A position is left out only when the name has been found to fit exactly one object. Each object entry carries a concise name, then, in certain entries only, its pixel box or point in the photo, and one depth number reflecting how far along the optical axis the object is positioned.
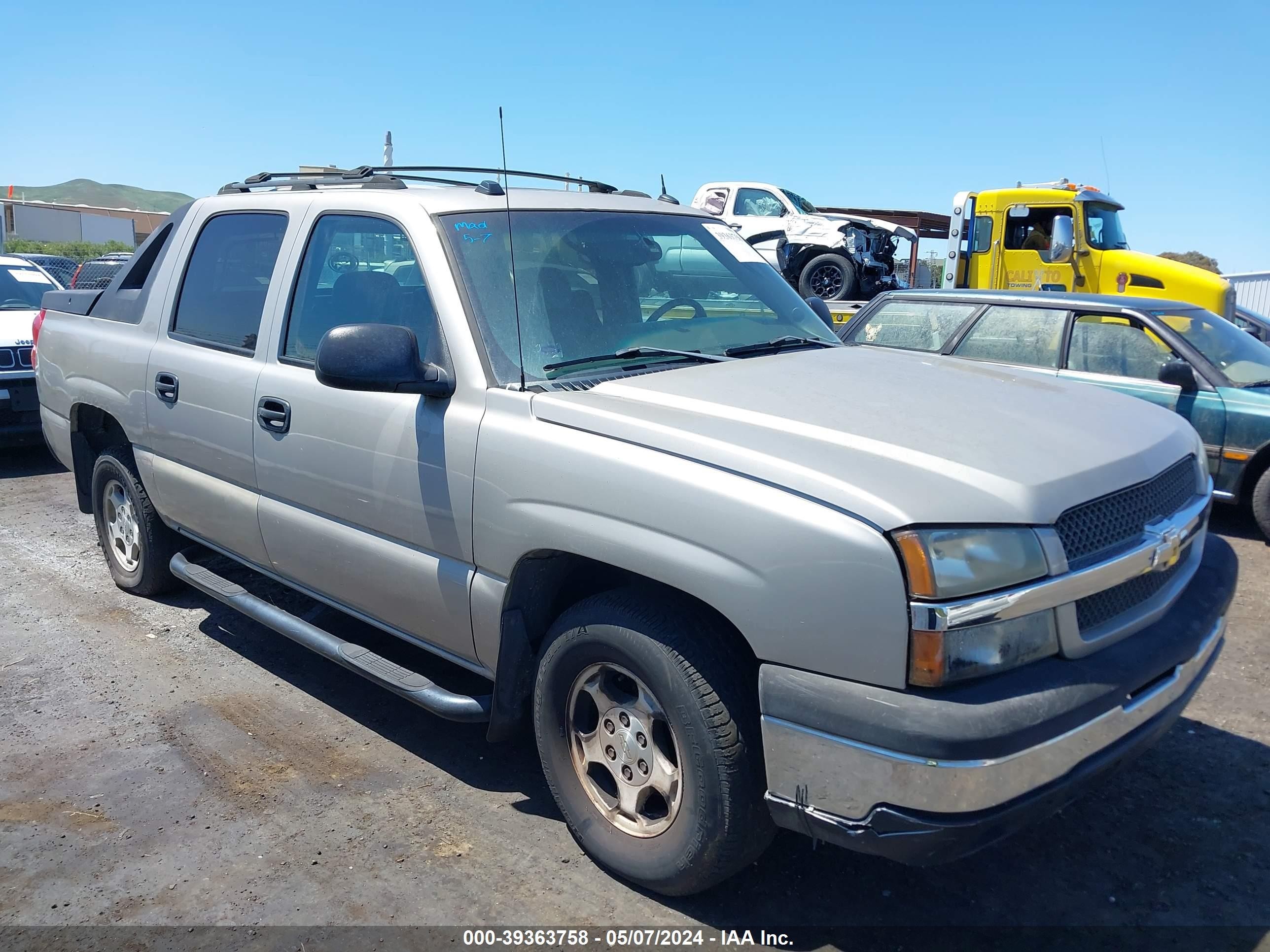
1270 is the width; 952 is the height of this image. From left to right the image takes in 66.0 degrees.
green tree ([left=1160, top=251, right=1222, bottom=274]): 30.06
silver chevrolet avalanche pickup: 2.16
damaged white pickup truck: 16.17
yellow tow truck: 12.40
